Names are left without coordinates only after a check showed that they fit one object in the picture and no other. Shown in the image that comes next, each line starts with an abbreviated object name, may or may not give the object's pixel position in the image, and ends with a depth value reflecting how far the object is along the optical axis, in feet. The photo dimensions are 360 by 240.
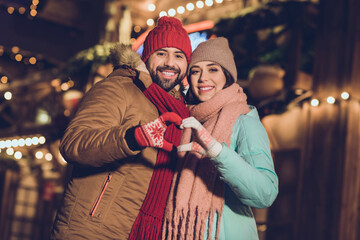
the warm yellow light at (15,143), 41.89
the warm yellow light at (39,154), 41.15
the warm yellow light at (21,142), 41.04
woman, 7.57
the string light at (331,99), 20.49
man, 7.47
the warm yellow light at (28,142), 40.42
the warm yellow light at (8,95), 43.01
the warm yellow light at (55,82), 38.35
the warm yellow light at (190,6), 29.04
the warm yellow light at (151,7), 31.48
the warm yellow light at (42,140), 38.68
